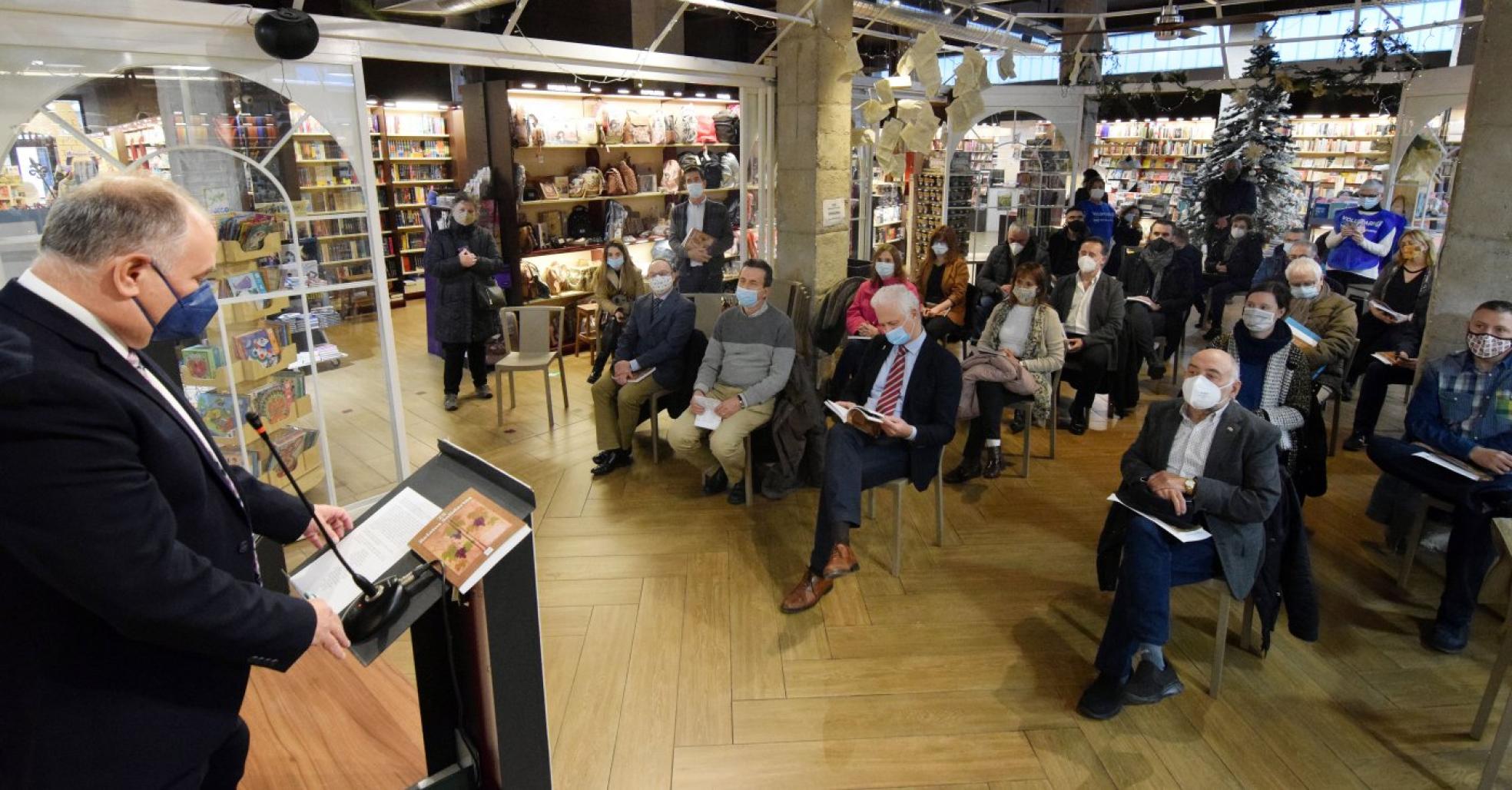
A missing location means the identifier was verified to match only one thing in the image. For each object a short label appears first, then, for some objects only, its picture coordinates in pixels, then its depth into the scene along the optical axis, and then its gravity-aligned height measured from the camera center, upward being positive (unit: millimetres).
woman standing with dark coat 6219 -543
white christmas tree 9625 +564
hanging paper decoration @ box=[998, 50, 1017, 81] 5535 +855
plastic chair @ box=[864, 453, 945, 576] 3896 -1461
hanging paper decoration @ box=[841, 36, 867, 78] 5734 +943
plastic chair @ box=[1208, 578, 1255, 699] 3051 -1551
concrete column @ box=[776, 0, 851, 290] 6473 +465
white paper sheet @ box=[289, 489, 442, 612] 1767 -727
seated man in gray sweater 4590 -933
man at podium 1290 -508
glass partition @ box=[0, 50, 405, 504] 3229 +76
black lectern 1907 -1093
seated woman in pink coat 5922 -604
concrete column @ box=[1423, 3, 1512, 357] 3814 -41
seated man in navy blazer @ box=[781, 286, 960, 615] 3732 -1009
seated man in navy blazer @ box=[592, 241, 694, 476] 5121 -913
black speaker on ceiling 3527 +715
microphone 1628 -753
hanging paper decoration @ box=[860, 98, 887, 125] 5598 +590
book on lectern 1753 -686
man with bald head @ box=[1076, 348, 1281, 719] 2998 -1151
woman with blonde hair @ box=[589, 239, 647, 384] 6492 -574
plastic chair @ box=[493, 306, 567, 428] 6008 -981
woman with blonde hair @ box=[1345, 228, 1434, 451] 5367 -835
